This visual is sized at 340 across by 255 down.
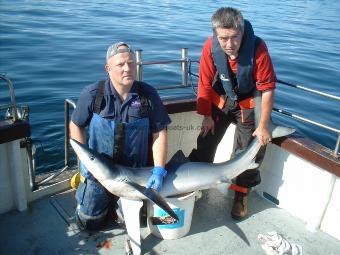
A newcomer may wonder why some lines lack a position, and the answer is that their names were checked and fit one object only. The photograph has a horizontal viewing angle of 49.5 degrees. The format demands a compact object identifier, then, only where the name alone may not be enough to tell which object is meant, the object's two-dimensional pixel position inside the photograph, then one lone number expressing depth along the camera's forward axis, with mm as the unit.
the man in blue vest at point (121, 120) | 3672
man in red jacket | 4074
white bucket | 4012
